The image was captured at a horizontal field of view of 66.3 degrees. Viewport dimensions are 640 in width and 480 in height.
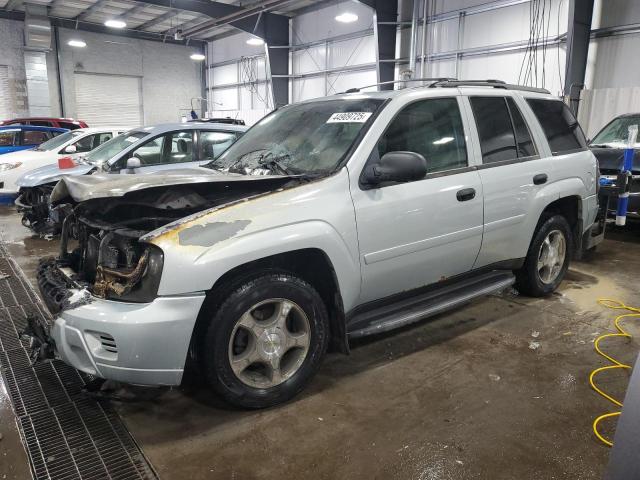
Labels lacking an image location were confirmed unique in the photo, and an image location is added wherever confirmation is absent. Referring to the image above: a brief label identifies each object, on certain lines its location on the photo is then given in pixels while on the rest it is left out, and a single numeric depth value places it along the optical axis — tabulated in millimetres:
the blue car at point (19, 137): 10664
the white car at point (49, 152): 8734
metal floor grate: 2299
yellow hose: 2639
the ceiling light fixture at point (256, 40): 16656
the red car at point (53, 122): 14352
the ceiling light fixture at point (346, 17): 12957
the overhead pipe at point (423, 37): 12848
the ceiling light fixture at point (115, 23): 15247
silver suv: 2359
